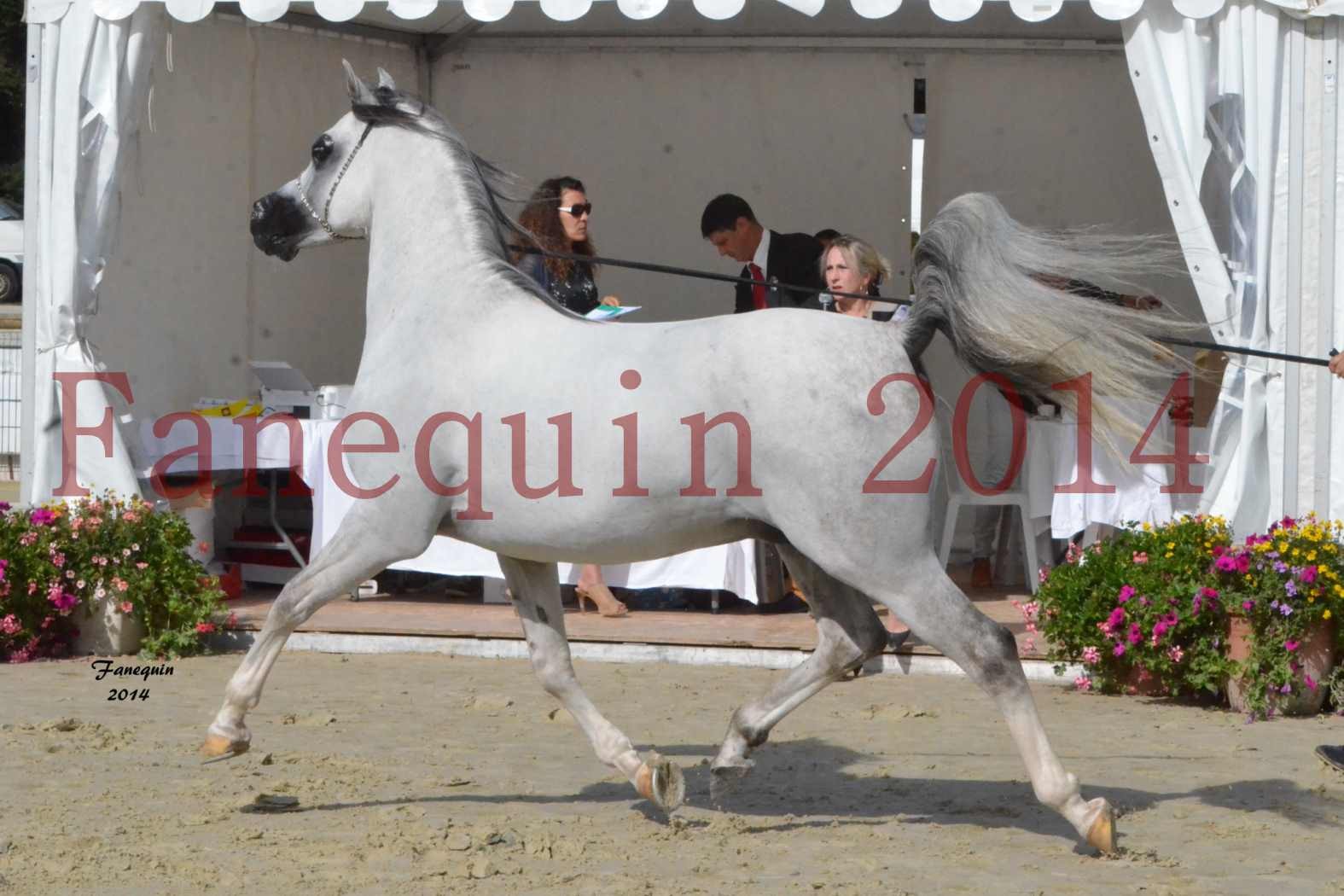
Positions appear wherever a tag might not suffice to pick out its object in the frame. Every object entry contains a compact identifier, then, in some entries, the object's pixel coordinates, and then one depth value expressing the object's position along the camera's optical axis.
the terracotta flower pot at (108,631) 14.37
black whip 8.88
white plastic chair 15.96
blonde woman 13.87
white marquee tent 13.30
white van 49.04
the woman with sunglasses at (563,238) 14.52
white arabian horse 8.09
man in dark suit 16.75
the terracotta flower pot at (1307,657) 12.05
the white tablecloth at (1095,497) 14.96
